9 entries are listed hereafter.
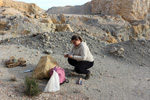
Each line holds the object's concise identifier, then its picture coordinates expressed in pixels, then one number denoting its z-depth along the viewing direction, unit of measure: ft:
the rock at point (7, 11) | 40.05
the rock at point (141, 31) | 62.83
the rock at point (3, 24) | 31.00
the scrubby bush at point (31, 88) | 7.81
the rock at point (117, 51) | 16.62
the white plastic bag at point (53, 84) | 8.46
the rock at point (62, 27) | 29.96
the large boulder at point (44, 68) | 9.86
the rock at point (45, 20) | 35.14
